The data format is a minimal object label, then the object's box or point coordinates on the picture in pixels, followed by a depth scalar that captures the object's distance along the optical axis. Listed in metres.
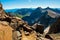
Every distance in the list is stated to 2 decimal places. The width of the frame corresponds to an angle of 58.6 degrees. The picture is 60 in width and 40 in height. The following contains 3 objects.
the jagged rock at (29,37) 13.19
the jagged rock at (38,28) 25.74
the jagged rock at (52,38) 17.49
